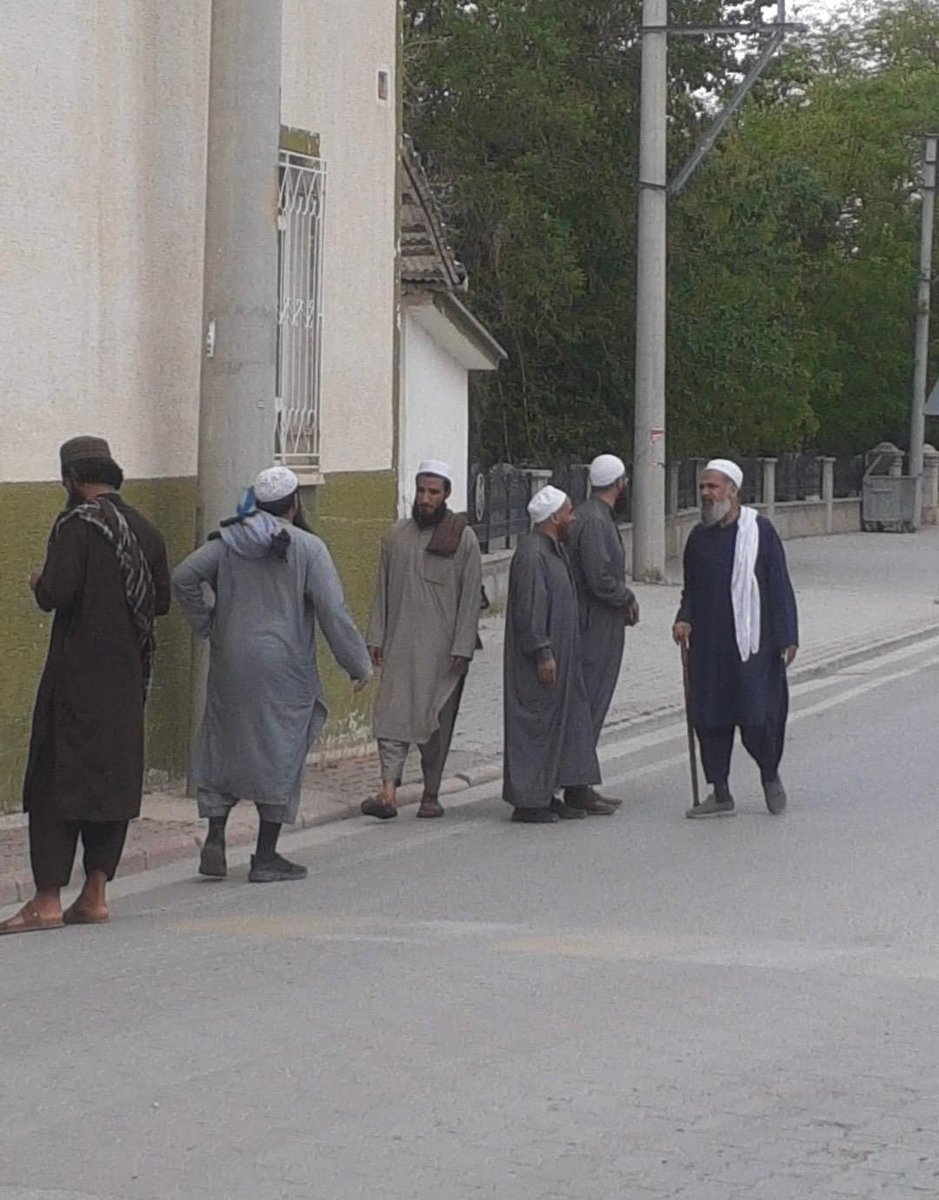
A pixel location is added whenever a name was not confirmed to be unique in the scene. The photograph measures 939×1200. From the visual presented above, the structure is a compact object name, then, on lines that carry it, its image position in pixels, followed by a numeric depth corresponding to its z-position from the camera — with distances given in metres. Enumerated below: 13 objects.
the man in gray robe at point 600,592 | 12.25
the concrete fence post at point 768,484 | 41.91
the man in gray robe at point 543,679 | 11.80
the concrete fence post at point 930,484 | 49.69
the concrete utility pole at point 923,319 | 44.78
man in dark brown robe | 8.81
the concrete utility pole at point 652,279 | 26.89
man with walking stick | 11.86
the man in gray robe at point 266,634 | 9.89
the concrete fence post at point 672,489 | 34.72
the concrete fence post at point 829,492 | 44.97
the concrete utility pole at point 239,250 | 11.86
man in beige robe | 12.02
